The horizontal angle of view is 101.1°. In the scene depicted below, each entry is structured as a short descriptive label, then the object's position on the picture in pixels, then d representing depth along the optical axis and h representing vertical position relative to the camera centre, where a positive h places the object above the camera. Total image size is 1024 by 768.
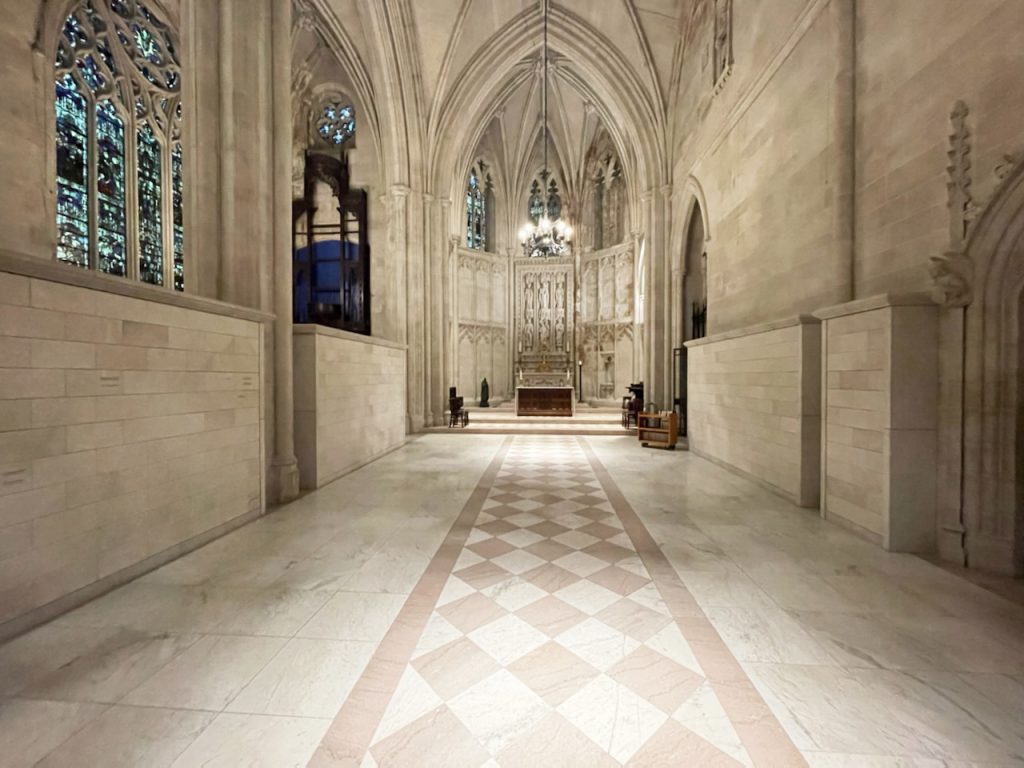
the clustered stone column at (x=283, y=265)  4.92 +1.36
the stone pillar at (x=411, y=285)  10.77 +2.41
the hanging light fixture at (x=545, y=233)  13.31 +4.68
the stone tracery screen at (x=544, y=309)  19.34 +3.21
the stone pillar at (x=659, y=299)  11.19 +2.13
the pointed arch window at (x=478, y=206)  18.80 +7.84
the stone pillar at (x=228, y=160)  4.60 +2.42
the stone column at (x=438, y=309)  11.54 +1.90
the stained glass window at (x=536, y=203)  20.23 +8.47
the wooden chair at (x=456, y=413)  11.28 -0.94
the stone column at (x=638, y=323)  16.27 +2.18
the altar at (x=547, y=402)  13.66 -0.78
